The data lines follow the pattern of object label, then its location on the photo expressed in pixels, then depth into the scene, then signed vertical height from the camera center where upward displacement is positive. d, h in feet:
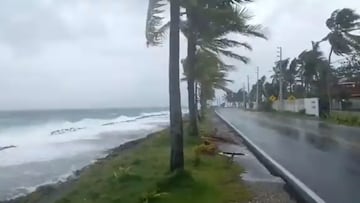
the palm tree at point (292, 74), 287.28 +16.92
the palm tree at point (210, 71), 77.82 +5.92
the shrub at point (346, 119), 116.78 -3.93
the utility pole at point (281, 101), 226.50 +1.42
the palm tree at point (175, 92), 38.40 +1.02
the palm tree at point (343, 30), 153.17 +22.07
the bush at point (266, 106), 256.73 -0.87
